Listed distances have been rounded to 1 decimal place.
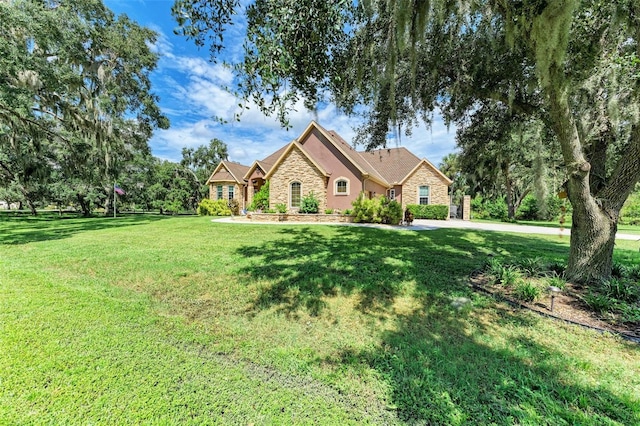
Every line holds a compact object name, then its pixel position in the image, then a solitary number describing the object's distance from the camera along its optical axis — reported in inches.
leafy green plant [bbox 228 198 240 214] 887.1
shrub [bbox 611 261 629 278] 196.7
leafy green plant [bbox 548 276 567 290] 174.4
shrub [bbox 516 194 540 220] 922.7
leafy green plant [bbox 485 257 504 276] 201.9
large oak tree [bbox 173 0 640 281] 131.8
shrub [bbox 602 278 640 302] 159.3
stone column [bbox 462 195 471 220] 848.9
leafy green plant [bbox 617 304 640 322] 139.1
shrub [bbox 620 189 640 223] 779.5
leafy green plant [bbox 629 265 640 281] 198.7
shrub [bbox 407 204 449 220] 797.2
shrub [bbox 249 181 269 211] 684.1
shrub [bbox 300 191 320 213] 631.8
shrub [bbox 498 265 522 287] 186.1
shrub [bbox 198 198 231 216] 882.1
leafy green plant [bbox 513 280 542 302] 164.2
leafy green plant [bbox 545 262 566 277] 201.8
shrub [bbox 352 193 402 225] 578.6
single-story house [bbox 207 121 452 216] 655.1
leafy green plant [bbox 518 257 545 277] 203.2
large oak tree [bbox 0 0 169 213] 350.6
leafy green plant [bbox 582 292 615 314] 147.6
